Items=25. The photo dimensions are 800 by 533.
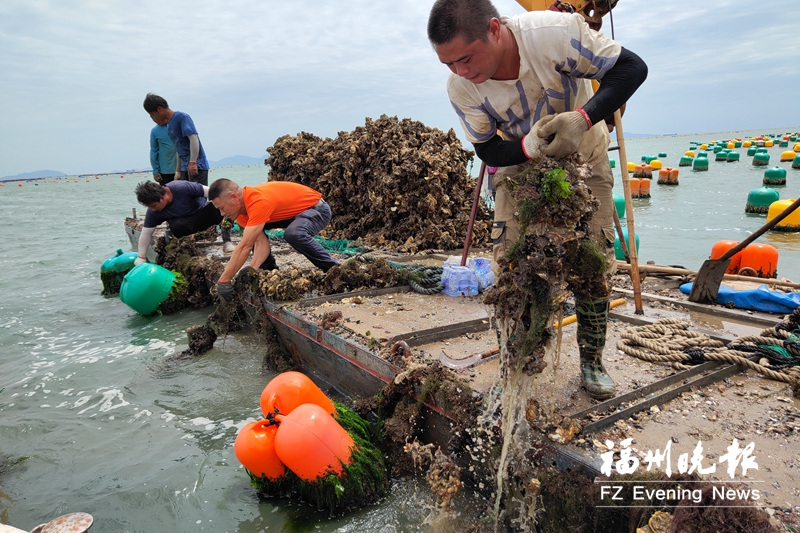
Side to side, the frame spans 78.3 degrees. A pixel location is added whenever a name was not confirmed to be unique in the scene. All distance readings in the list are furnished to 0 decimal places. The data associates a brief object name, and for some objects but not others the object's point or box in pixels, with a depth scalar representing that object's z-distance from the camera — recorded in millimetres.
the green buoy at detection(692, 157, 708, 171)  31953
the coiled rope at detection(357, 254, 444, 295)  5453
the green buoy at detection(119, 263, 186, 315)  7084
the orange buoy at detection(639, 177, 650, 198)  20016
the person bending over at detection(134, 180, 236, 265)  6946
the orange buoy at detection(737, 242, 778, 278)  5898
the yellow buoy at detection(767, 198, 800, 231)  11449
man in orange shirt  5473
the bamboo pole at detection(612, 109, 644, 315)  4077
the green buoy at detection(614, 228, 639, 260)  7429
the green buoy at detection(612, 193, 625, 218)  9734
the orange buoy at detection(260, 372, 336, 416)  3150
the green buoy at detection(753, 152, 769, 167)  31688
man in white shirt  2271
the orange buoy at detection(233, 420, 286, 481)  2924
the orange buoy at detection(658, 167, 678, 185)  24625
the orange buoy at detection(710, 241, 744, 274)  6117
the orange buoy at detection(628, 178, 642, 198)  20281
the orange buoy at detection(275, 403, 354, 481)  2785
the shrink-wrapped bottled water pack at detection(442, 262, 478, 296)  5320
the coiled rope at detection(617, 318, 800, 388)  3035
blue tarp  4379
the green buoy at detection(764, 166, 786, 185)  19953
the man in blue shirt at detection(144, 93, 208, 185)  7613
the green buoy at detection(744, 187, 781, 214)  14484
